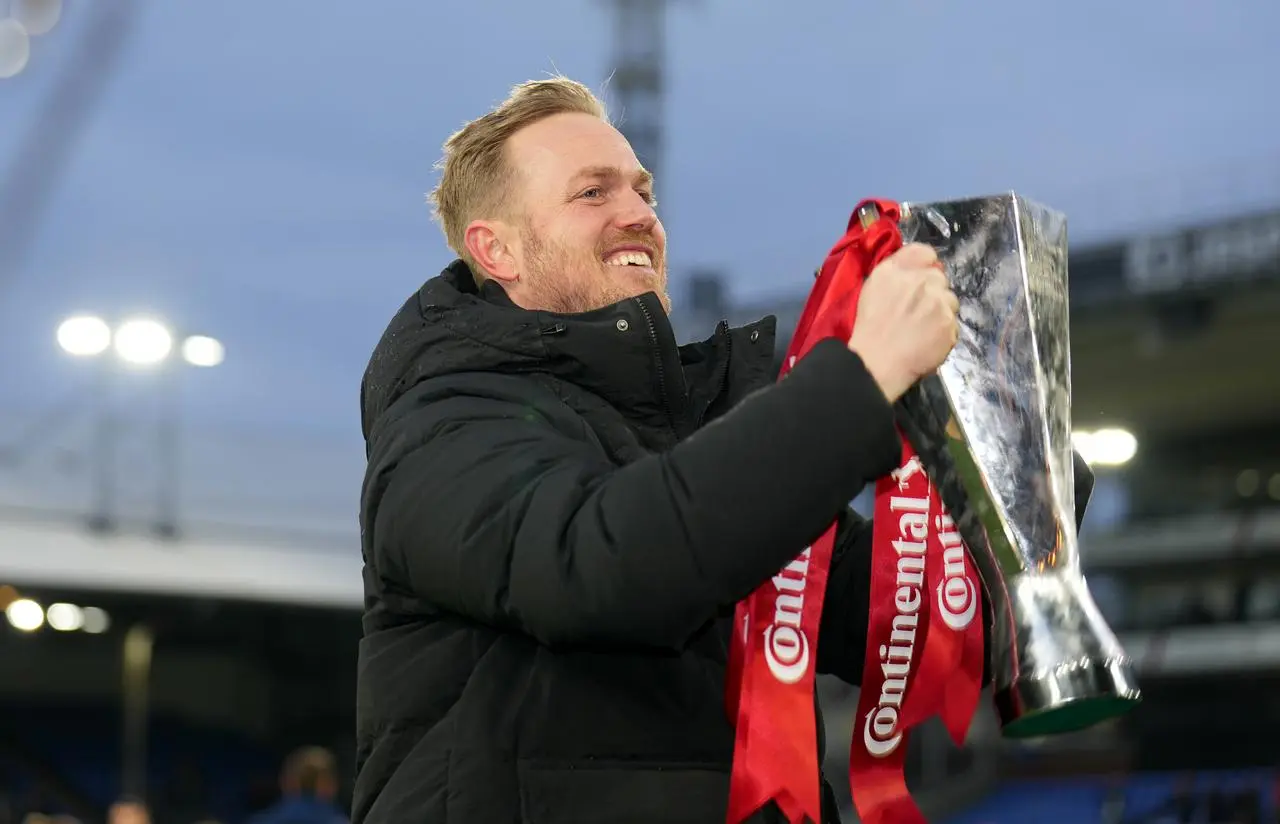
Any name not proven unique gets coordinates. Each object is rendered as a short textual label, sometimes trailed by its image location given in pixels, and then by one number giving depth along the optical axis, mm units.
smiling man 1546
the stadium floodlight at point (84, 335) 20375
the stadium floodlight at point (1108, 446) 19734
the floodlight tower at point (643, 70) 31172
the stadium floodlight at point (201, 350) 21594
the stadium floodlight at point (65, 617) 24797
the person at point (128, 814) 10953
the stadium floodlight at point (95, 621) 25352
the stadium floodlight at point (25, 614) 23953
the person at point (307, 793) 6898
